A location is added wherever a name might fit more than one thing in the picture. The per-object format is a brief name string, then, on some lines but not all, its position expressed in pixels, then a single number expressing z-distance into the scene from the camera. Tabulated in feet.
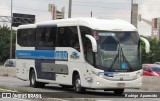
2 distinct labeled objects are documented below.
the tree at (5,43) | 314.06
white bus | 69.67
